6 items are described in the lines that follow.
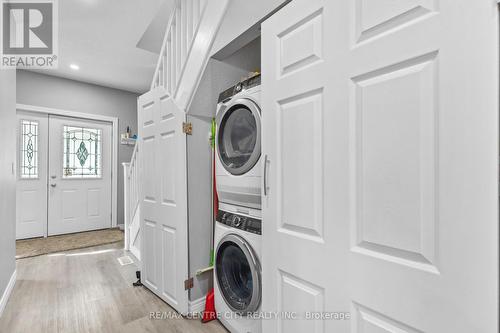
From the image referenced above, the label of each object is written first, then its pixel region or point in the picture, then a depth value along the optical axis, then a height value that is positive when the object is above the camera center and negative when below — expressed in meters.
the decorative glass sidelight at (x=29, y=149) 4.01 +0.30
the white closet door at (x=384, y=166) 0.65 +0.01
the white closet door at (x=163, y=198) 1.96 -0.26
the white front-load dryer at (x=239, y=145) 1.52 +0.16
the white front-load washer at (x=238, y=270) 1.49 -0.68
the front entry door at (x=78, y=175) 4.30 -0.13
